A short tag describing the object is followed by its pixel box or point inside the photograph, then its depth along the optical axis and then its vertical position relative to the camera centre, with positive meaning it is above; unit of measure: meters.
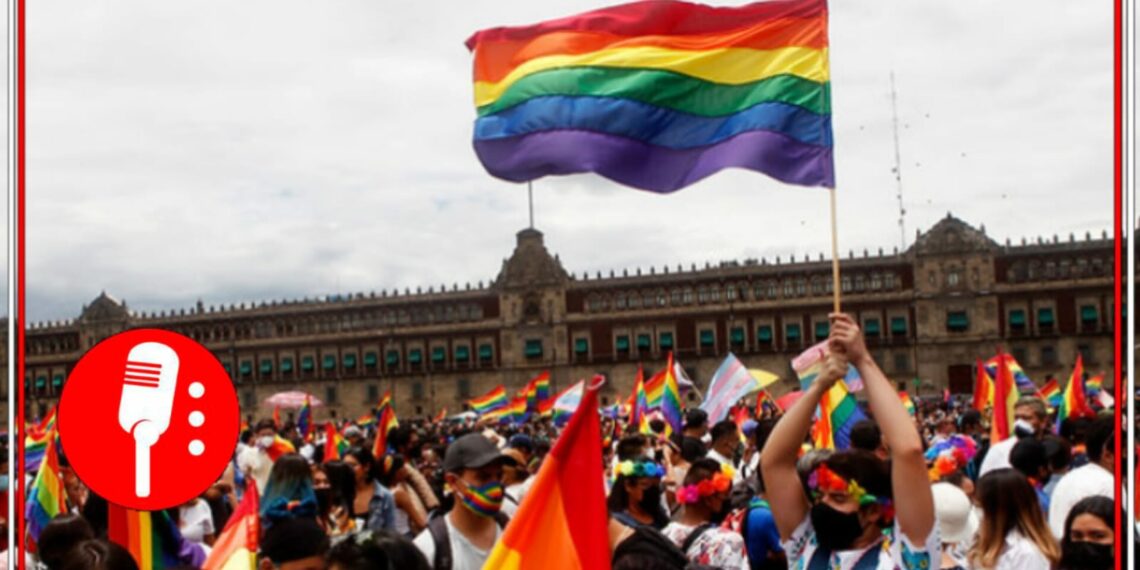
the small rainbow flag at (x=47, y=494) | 7.35 -1.03
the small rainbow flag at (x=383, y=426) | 12.43 -1.19
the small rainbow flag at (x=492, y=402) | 28.45 -2.14
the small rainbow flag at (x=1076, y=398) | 14.41 -1.15
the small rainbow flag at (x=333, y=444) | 13.33 -1.40
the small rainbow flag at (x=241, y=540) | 4.81 -0.86
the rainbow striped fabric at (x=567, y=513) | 3.50 -0.56
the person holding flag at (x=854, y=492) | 3.76 -0.58
